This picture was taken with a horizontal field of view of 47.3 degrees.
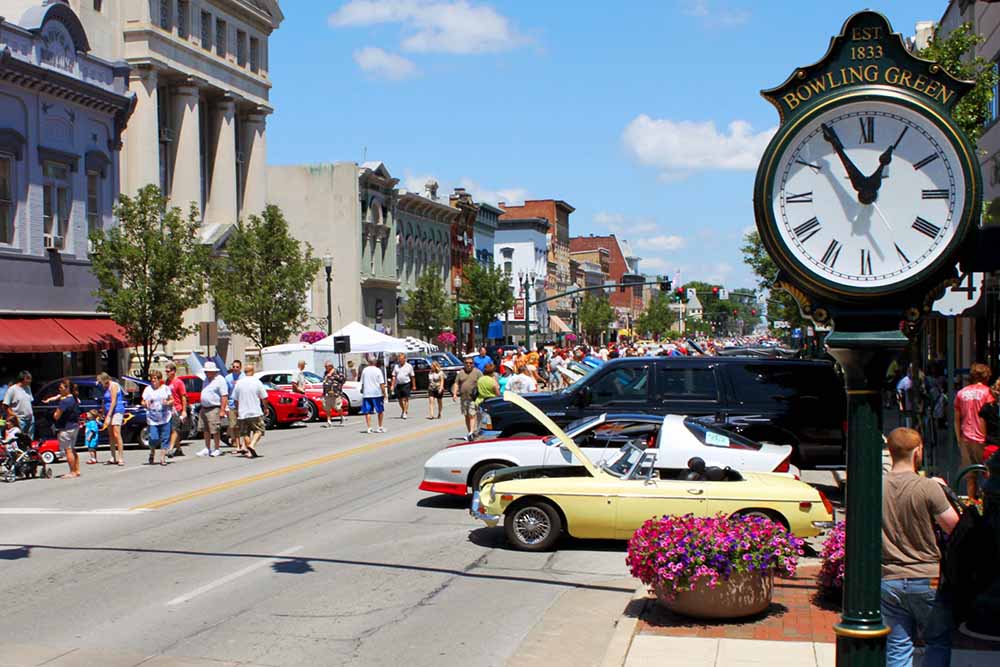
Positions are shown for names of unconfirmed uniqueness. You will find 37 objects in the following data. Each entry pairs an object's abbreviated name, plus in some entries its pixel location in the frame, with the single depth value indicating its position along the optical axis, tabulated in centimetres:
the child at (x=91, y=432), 2305
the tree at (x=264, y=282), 4491
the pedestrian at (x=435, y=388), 3241
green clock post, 444
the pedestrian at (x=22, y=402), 2070
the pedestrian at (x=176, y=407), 2344
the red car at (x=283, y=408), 3158
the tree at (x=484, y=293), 7588
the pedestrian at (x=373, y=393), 2817
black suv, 1659
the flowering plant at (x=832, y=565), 905
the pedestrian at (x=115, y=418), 2172
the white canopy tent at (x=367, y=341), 4062
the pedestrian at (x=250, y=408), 2280
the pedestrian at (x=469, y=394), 2488
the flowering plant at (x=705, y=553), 881
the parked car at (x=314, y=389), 3297
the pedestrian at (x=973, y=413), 1410
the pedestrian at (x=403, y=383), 3275
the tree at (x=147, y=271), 3275
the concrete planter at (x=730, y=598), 885
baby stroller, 1991
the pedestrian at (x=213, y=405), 2330
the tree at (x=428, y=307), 6625
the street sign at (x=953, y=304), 1252
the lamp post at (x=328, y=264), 4703
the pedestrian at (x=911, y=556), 568
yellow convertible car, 1179
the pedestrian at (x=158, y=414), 2169
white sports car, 1338
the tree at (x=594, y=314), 11194
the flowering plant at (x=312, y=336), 5100
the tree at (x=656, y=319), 14962
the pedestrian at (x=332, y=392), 3247
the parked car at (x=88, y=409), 2456
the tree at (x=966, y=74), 1898
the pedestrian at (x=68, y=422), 2022
